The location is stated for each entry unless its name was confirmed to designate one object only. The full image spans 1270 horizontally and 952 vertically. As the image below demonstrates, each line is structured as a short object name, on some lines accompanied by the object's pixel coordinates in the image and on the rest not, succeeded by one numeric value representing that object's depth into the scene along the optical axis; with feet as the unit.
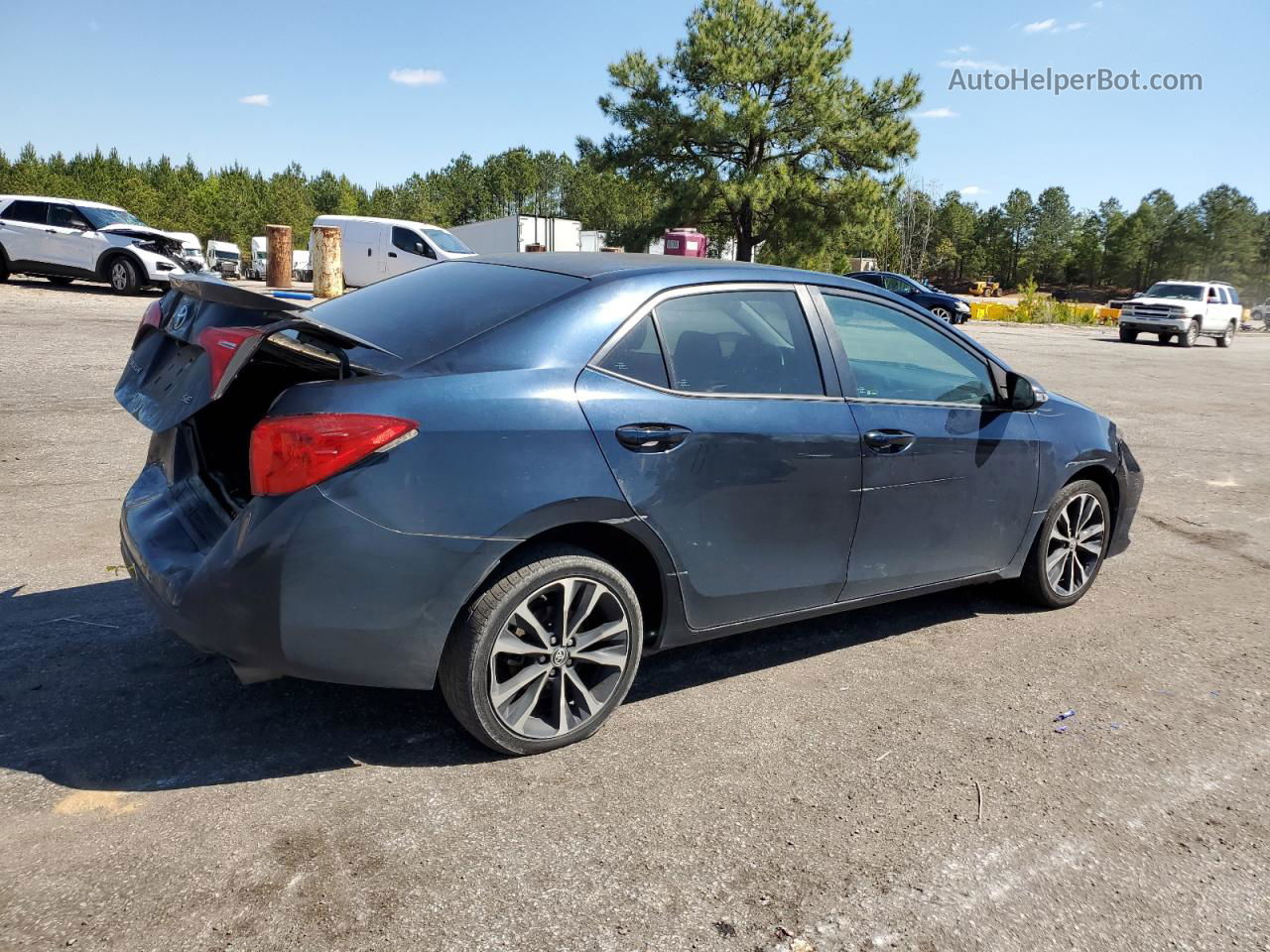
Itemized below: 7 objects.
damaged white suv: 62.28
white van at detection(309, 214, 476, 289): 83.05
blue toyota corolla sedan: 9.14
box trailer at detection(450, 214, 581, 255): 119.55
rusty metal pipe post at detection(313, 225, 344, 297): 66.49
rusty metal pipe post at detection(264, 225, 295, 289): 73.36
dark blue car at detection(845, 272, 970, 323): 104.99
